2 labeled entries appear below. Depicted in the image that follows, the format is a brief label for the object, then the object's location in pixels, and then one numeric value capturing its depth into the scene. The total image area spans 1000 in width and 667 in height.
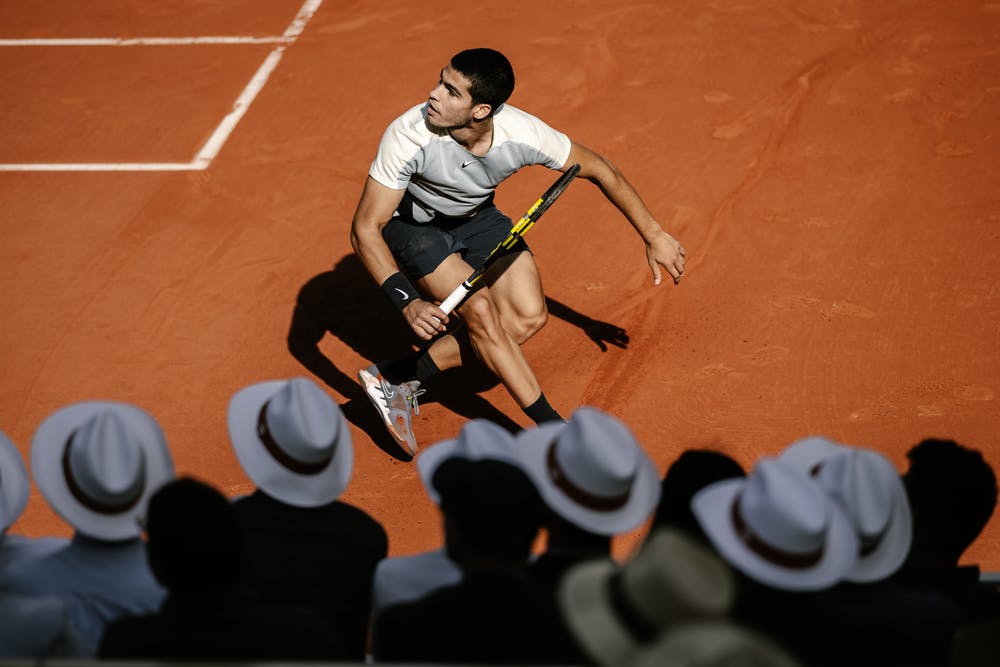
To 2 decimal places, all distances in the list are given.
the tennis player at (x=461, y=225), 11.41
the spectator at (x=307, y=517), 7.08
